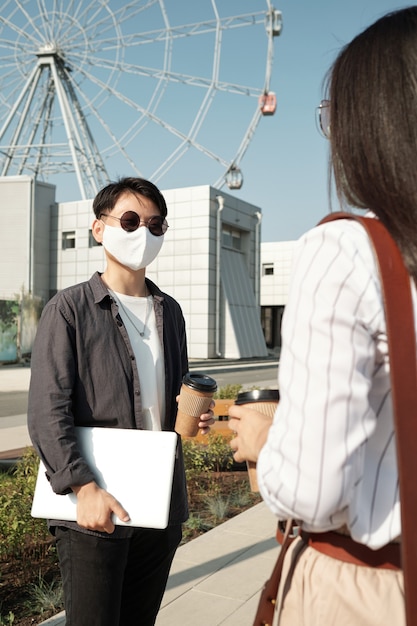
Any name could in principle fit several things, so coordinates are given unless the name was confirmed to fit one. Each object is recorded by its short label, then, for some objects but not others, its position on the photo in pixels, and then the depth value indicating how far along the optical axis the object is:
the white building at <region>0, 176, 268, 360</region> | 34.28
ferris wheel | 36.31
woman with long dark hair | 1.03
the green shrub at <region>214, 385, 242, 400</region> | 9.52
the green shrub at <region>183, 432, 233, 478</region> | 6.19
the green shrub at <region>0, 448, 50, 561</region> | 3.74
